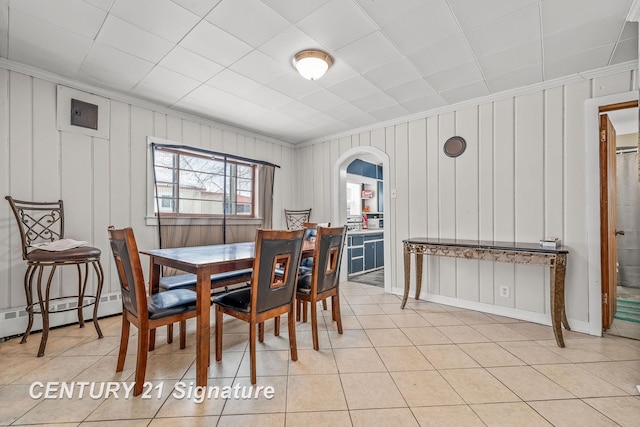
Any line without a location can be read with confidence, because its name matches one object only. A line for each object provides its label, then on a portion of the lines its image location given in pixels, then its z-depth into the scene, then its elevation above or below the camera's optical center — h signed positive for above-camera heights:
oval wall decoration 3.50 +0.85
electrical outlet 3.16 -0.86
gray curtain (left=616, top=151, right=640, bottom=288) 4.33 -0.09
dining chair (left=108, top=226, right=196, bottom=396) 1.74 -0.59
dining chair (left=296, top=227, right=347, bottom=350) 2.39 -0.54
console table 2.47 -0.40
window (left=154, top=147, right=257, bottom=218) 3.66 +0.44
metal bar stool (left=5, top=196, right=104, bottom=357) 2.33 -0.31
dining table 1.81 -0.36
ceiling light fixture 2.41 +1.32
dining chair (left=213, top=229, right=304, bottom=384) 1.89 -0.54
